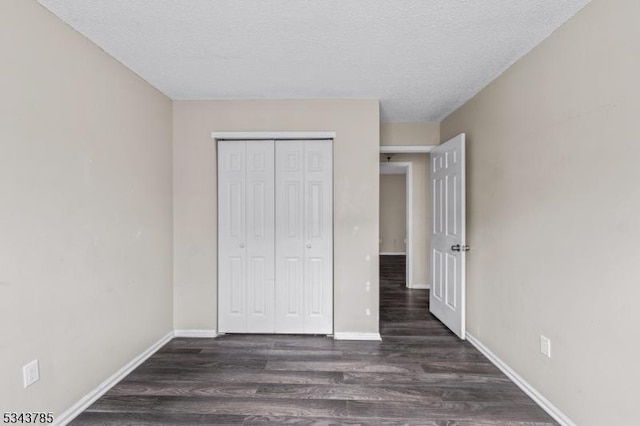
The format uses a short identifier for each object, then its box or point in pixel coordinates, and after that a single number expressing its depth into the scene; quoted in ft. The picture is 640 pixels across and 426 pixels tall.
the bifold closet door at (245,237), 10.03
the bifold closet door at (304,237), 9.96
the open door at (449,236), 9.36
